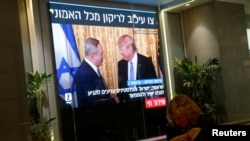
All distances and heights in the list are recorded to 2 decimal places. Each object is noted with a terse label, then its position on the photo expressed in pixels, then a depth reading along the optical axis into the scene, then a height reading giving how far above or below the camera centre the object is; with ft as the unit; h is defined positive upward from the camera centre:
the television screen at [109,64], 20.72 +0.69
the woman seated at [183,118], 6.63 -1.01
